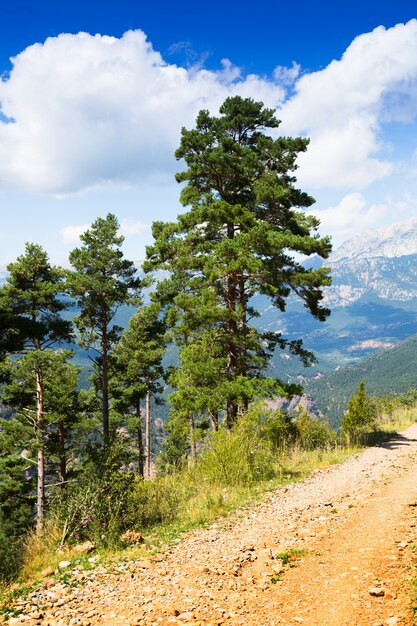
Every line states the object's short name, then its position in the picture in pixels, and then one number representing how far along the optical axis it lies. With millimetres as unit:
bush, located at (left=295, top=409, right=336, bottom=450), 15586
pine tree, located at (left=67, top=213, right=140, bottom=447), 23453
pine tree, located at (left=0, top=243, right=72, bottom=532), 19953
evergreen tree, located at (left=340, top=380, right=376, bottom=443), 18653
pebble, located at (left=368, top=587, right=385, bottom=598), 4285
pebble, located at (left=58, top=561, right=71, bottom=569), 6141
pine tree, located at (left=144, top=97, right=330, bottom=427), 14445
